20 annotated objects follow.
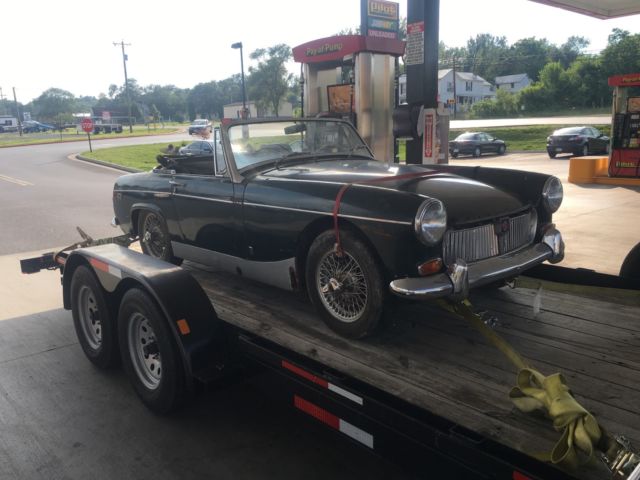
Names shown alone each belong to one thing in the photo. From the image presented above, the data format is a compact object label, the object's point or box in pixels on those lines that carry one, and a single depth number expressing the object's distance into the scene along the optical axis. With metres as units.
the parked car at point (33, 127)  86.00
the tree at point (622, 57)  63.84
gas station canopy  7.80
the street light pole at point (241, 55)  24.86
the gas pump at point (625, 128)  14.73
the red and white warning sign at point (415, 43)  7.11
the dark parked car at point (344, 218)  2.95
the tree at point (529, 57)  112.62
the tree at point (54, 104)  121.72
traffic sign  28.64
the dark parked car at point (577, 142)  23.38
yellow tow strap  1.74
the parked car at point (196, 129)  47.62
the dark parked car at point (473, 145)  26.75
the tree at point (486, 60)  118.31
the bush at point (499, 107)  70.12
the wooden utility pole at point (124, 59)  59.97
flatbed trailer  2.05
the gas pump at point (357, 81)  10.65
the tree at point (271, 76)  42.66
